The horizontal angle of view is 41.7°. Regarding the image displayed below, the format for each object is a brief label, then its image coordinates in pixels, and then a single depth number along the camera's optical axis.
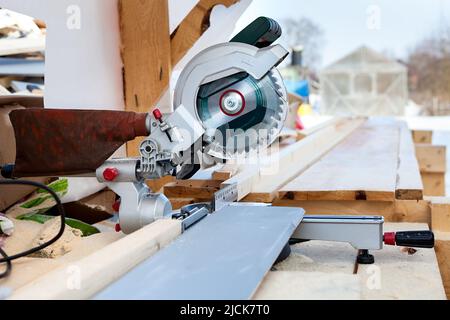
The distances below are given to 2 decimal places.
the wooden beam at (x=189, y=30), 3.03
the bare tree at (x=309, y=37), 19.91
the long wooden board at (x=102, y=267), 1.09
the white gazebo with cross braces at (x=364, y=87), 18.22
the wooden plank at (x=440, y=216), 1.99
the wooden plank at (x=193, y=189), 2.39
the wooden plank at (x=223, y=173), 2.50
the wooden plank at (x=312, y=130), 4.82
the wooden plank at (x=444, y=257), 1.82
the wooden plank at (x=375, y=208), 2.10
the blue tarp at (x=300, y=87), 8.40
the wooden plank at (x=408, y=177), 2.13
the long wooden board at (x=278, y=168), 2.24
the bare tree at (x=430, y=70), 21.59
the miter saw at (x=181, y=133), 1.78
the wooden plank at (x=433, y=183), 4.77
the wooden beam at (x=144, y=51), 2.92
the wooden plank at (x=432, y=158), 4.68
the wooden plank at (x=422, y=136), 6.15
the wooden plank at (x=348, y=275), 1.28
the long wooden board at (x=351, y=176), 2.16
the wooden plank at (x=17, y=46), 4.83
